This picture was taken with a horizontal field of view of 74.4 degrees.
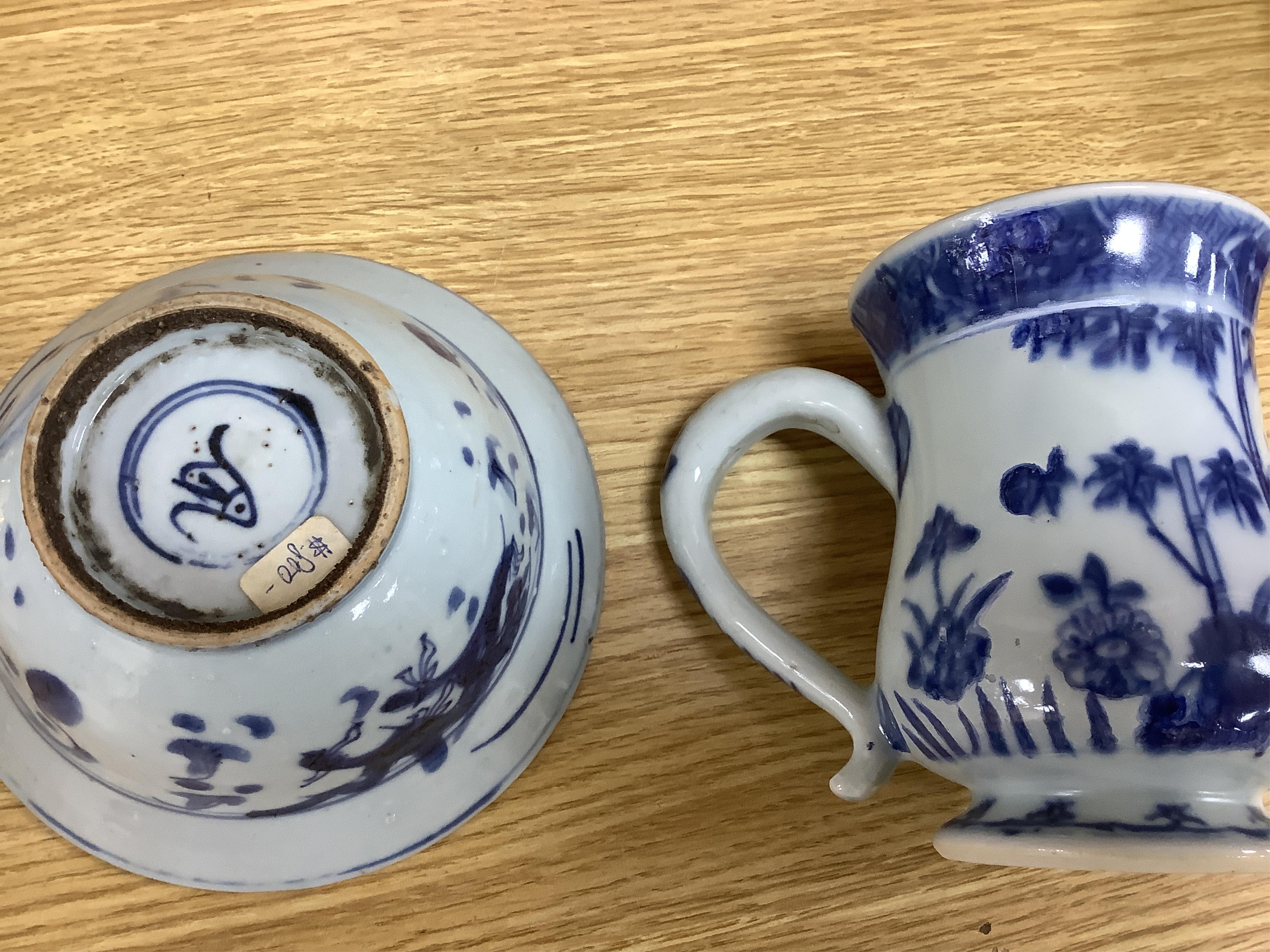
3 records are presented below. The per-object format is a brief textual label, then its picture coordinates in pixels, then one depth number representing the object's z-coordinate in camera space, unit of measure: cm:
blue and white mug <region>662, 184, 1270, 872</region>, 32
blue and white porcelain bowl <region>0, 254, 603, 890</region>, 33
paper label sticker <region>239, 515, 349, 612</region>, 33
